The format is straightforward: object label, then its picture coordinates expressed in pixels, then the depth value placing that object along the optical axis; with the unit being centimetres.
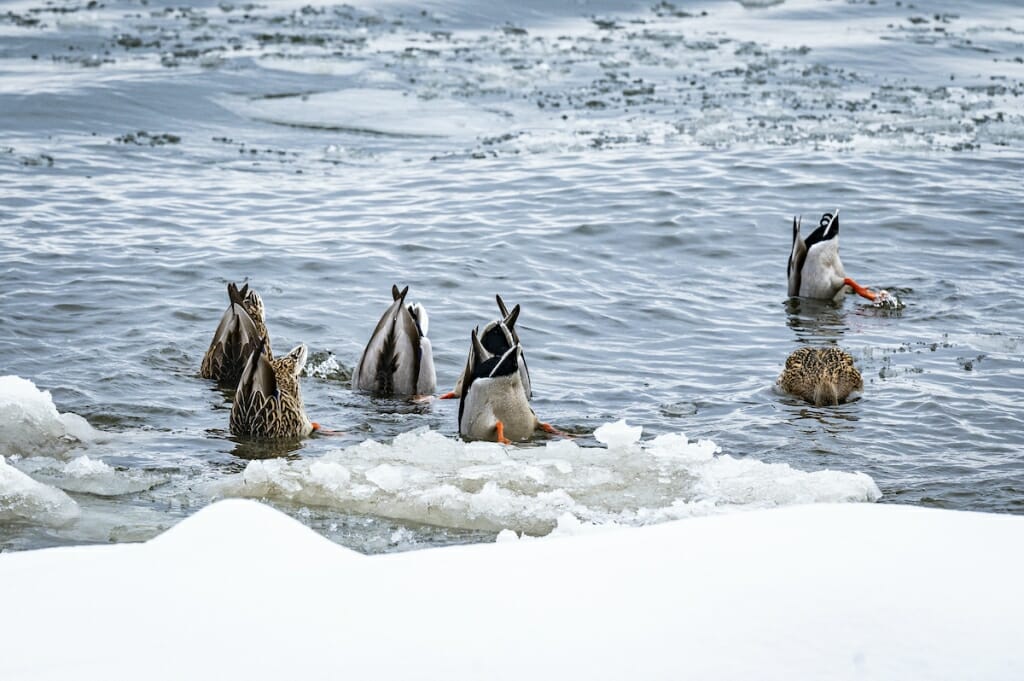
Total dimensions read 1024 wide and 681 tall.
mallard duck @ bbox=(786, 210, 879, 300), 2297
